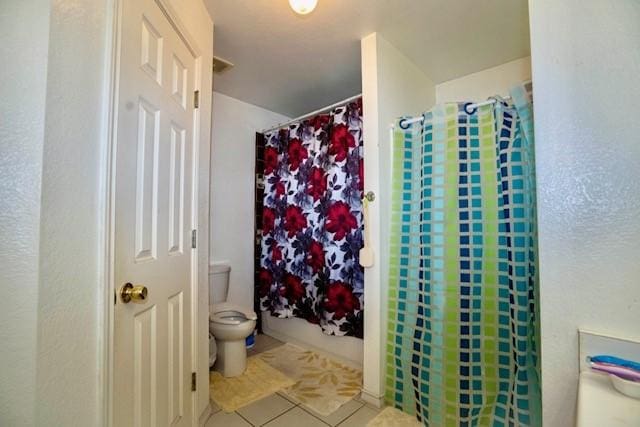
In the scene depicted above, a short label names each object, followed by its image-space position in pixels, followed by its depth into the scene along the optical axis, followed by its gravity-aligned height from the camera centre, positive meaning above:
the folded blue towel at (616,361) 0.56 -0.29
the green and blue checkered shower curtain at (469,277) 1.28 -0.29
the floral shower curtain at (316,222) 2.03 +0.01
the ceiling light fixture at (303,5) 1.23 +1.00
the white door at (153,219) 0.86 +0.02
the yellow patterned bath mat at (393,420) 1.48 -1.11
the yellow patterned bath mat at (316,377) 1.68 -1.11
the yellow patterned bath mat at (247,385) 1.67 -1.10
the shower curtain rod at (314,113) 2.03 +0.93
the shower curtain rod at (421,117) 1.45 +0.65
